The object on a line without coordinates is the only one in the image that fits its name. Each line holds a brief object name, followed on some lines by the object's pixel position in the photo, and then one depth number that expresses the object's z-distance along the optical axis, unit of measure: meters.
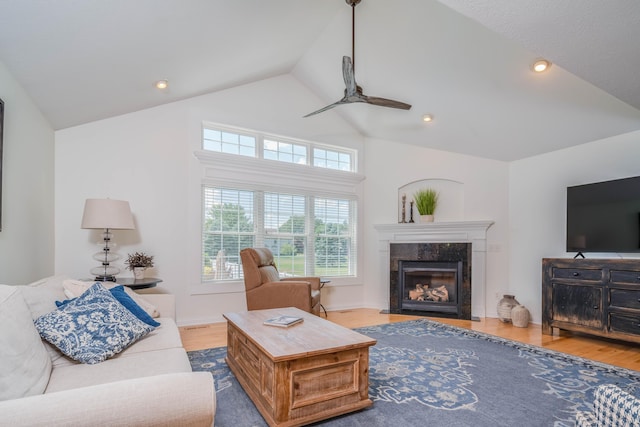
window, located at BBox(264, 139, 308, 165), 5.06
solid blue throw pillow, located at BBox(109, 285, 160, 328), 2.35
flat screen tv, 3.52
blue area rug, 2.09
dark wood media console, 3.35
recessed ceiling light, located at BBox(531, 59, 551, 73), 3.14
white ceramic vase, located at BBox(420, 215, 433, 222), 5.21
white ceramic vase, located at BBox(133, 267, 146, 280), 3.63
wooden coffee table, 1.93
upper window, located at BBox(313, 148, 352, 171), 5.47
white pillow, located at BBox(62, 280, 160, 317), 2.26
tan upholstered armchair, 3.87
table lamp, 3.27
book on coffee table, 2.51
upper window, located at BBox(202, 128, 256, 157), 4.64
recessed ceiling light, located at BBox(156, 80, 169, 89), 3.63
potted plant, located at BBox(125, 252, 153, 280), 3.64
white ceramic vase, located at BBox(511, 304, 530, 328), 4.35
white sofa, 0.98
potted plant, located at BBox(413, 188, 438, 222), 5.24
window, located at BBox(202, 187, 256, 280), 4.54
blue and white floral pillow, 1.78
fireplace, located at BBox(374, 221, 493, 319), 4.90
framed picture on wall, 2.34
